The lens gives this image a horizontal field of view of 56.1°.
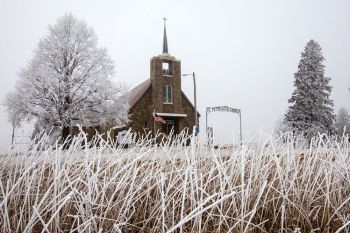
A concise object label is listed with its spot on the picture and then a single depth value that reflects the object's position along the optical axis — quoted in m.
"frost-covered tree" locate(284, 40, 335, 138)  27.97
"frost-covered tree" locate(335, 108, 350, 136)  51.91
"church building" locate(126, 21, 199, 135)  30.36
